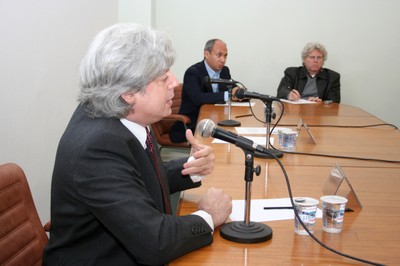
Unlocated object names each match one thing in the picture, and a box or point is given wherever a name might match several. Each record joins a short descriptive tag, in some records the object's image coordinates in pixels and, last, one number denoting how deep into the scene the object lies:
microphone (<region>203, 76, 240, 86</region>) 3.25
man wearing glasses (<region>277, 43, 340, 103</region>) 5.05
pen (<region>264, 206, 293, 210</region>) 1.64
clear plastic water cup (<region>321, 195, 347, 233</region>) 1.42
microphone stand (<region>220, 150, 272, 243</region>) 1.35
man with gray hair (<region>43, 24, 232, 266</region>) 1.22
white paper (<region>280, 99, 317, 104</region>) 4.61
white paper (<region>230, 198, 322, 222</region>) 1.55
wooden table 1.29
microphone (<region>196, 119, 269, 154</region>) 1.32
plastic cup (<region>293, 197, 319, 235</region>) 1.40
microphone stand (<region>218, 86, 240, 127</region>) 3.30
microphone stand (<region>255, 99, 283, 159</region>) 2.33
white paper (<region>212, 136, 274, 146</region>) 2.72
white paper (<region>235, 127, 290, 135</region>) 3.02
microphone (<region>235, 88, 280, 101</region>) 2.20
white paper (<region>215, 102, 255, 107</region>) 4.36
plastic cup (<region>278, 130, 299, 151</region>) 2.50
